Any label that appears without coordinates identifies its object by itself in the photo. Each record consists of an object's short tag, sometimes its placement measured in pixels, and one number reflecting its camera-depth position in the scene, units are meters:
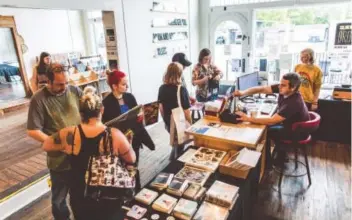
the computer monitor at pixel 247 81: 3.36
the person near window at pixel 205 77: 3.67
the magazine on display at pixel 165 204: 1.64
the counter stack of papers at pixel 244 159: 1.96
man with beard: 1.91
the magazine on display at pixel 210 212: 1.56
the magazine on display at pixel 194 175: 1.92
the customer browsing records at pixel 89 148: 1.46
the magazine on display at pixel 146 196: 1.72
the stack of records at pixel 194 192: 1.74
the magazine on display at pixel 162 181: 1.86
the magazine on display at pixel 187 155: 2.22
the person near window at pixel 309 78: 3.62
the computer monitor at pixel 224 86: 3.58
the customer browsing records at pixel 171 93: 2.75
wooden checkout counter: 2.28
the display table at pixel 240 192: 1.69
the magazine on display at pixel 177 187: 1.79
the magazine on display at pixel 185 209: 1.57
